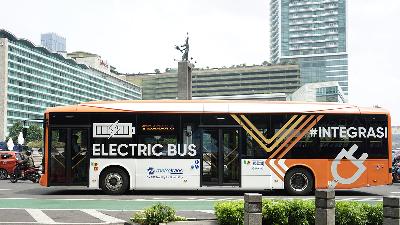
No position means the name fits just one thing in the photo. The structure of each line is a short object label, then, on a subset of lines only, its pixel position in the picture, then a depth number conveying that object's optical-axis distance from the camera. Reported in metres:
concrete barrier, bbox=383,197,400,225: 8.88
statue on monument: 35.19
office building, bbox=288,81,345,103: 146.88
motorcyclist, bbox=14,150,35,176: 27.95
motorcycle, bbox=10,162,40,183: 27.52
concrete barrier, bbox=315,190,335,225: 9.84
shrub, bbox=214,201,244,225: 10.77
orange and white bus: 19.16
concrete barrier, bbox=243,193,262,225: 9.99
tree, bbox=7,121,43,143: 138.98
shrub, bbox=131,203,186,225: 11.41
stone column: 34.66
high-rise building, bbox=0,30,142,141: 151.38
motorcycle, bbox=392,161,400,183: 29.97
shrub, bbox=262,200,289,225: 10.86
